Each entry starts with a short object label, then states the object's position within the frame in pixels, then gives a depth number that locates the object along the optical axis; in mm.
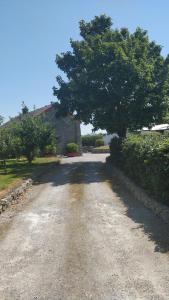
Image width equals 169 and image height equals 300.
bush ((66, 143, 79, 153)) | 37426
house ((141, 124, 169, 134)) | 30200
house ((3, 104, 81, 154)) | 38678
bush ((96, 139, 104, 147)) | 47335
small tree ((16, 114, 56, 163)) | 24804
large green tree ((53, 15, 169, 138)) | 22332
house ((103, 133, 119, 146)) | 49975
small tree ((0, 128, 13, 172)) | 21736
